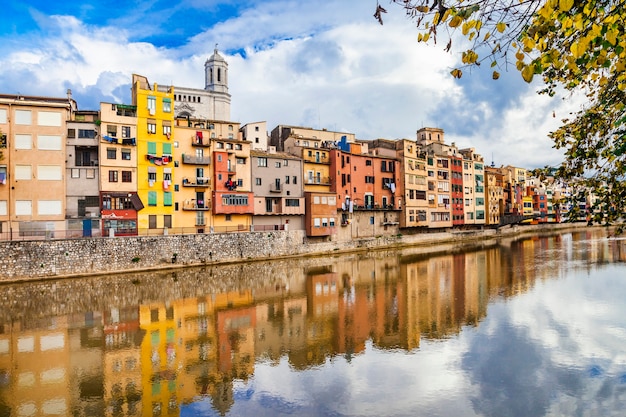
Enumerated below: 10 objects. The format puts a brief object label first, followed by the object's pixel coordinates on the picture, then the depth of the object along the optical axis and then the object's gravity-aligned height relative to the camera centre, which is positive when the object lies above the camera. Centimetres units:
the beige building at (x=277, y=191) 5081 +332
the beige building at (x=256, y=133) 7038 +1436
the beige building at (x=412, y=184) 6500 +495
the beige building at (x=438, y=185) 7025 +503
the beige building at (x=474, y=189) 7950 +470
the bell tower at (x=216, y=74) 10406 +3640
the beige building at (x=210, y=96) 9257 +2853
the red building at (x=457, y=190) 7588 +441
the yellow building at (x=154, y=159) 4309 +638
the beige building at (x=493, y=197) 8644 +346
